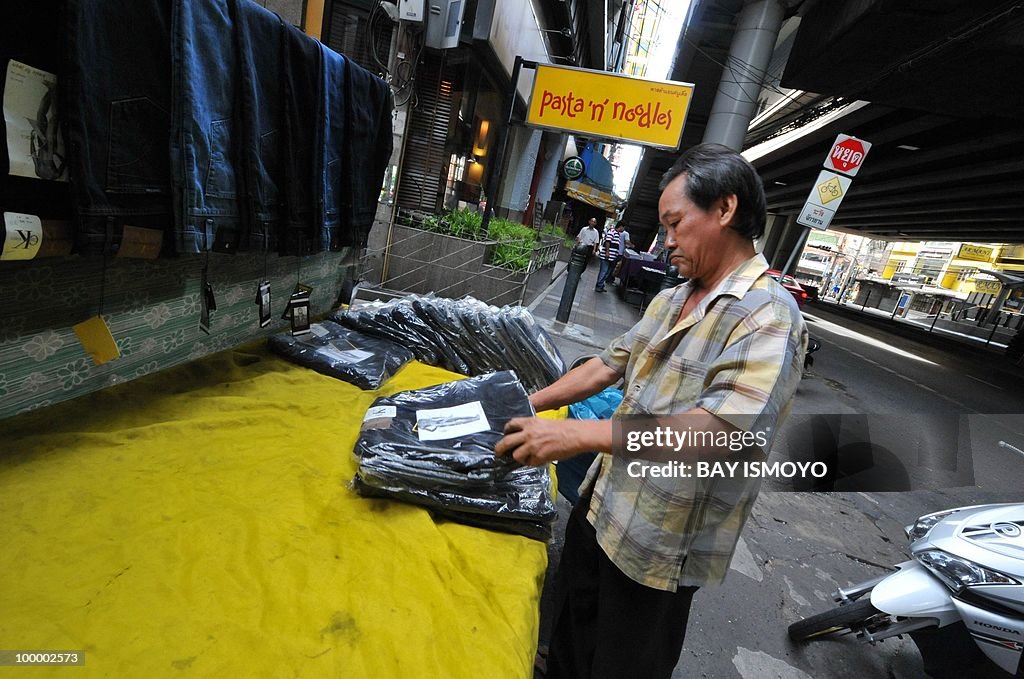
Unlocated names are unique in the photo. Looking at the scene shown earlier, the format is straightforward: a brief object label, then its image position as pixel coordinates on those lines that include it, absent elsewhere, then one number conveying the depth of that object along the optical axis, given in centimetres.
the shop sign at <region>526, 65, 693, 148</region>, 604
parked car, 1162
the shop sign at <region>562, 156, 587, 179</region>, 1738
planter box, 591
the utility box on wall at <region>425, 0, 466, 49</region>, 526
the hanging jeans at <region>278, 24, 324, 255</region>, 233
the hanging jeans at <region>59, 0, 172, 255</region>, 144
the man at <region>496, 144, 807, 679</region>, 111
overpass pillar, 898
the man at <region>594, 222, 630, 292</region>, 1244
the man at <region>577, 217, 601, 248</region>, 1099
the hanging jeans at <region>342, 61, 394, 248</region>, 286
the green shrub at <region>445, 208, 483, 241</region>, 610
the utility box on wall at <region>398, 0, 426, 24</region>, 506
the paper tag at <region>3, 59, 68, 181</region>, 134
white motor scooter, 177
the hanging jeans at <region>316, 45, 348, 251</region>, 259
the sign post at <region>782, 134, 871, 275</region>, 590
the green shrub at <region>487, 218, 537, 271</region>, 606
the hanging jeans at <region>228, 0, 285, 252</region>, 201
